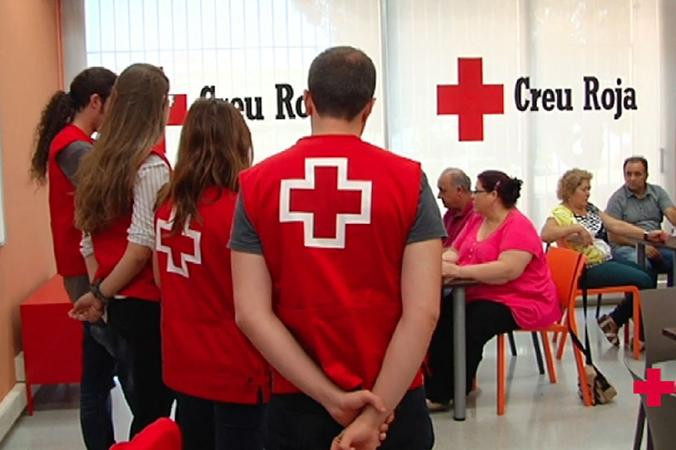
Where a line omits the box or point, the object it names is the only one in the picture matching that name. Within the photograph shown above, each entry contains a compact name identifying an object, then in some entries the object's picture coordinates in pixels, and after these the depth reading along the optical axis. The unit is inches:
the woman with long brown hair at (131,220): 75.2
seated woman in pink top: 129.6
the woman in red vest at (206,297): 67.1
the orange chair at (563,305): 133.6
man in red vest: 49.8
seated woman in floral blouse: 162.7
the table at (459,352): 129.0
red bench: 134.6
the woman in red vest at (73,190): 87.0
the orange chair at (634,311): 159.2
